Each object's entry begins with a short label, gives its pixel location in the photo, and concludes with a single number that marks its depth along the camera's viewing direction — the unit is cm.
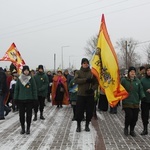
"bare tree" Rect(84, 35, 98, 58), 5409
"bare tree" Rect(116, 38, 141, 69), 5269
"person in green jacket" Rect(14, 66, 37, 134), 540
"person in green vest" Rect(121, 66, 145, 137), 520
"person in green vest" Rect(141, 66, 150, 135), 534
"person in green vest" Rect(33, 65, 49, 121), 696
